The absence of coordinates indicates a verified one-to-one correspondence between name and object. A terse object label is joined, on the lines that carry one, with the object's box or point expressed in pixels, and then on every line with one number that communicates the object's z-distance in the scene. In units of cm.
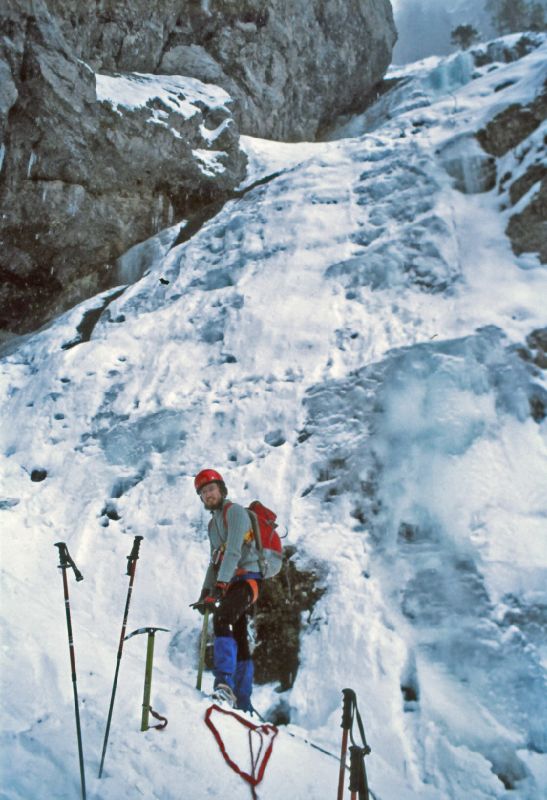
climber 441
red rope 343
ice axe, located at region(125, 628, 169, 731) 367
